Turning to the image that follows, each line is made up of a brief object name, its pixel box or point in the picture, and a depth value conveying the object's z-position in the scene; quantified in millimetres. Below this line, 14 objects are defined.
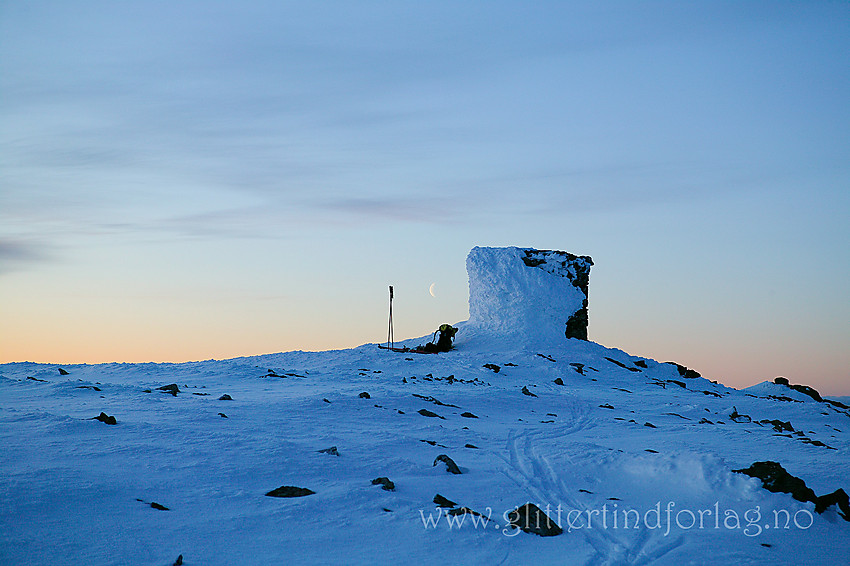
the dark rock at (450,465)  8263
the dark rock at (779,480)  7414
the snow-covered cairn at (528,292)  29734
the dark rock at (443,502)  6734
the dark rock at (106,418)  9078
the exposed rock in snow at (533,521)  6273
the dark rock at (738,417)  15797
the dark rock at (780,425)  14070
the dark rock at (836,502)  7109
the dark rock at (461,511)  6422
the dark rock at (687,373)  27362
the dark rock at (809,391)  24142
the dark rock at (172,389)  13164
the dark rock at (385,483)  7090
